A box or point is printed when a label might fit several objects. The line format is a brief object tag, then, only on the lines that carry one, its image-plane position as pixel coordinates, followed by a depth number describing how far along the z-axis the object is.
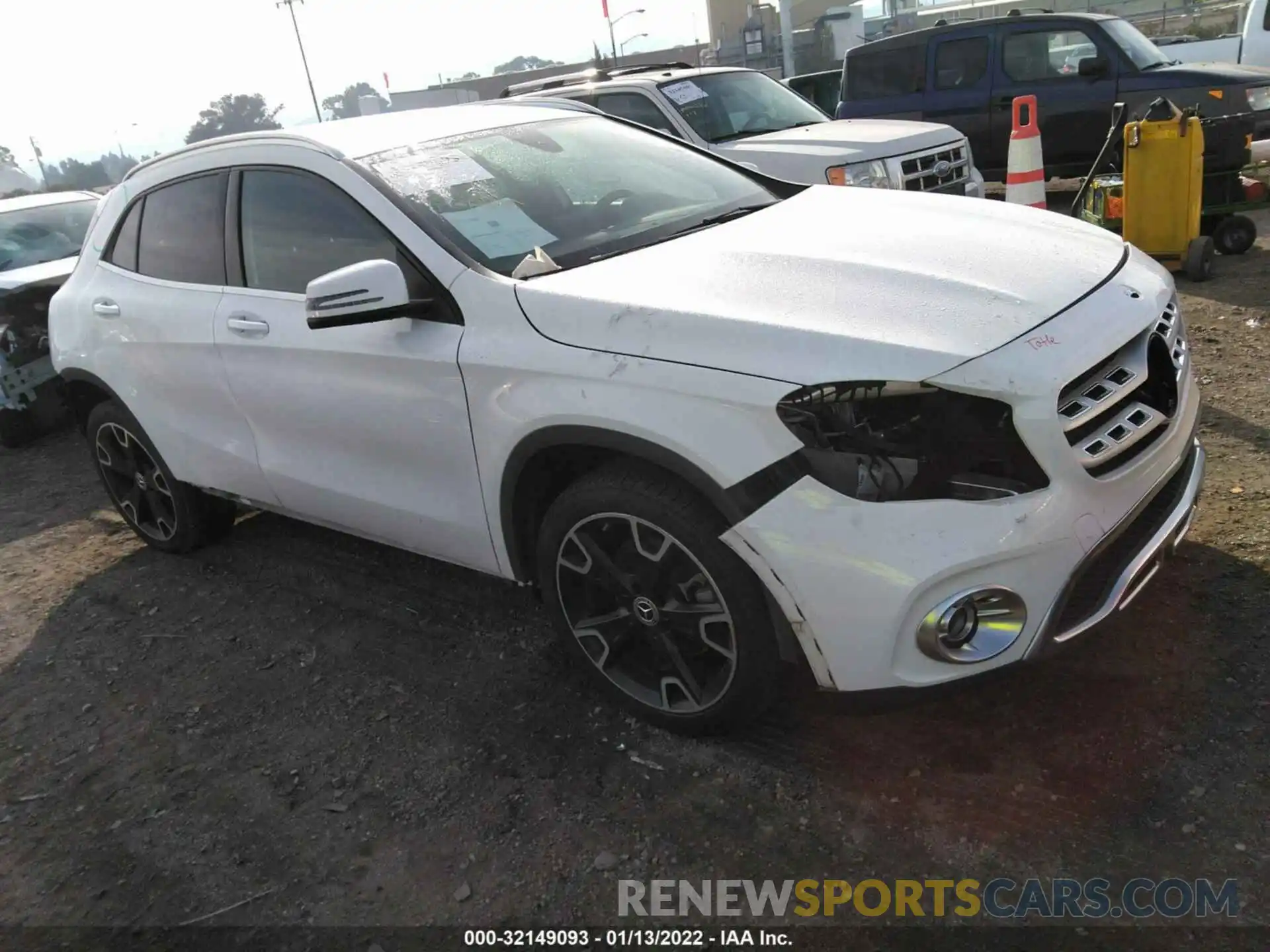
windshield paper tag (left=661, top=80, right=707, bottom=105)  7.91
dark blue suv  9.05
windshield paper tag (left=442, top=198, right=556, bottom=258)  3.07
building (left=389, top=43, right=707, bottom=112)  45.25
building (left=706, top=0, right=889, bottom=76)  37.00
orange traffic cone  6.46
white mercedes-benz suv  2.30
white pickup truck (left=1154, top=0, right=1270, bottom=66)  13.32
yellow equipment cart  6.55
